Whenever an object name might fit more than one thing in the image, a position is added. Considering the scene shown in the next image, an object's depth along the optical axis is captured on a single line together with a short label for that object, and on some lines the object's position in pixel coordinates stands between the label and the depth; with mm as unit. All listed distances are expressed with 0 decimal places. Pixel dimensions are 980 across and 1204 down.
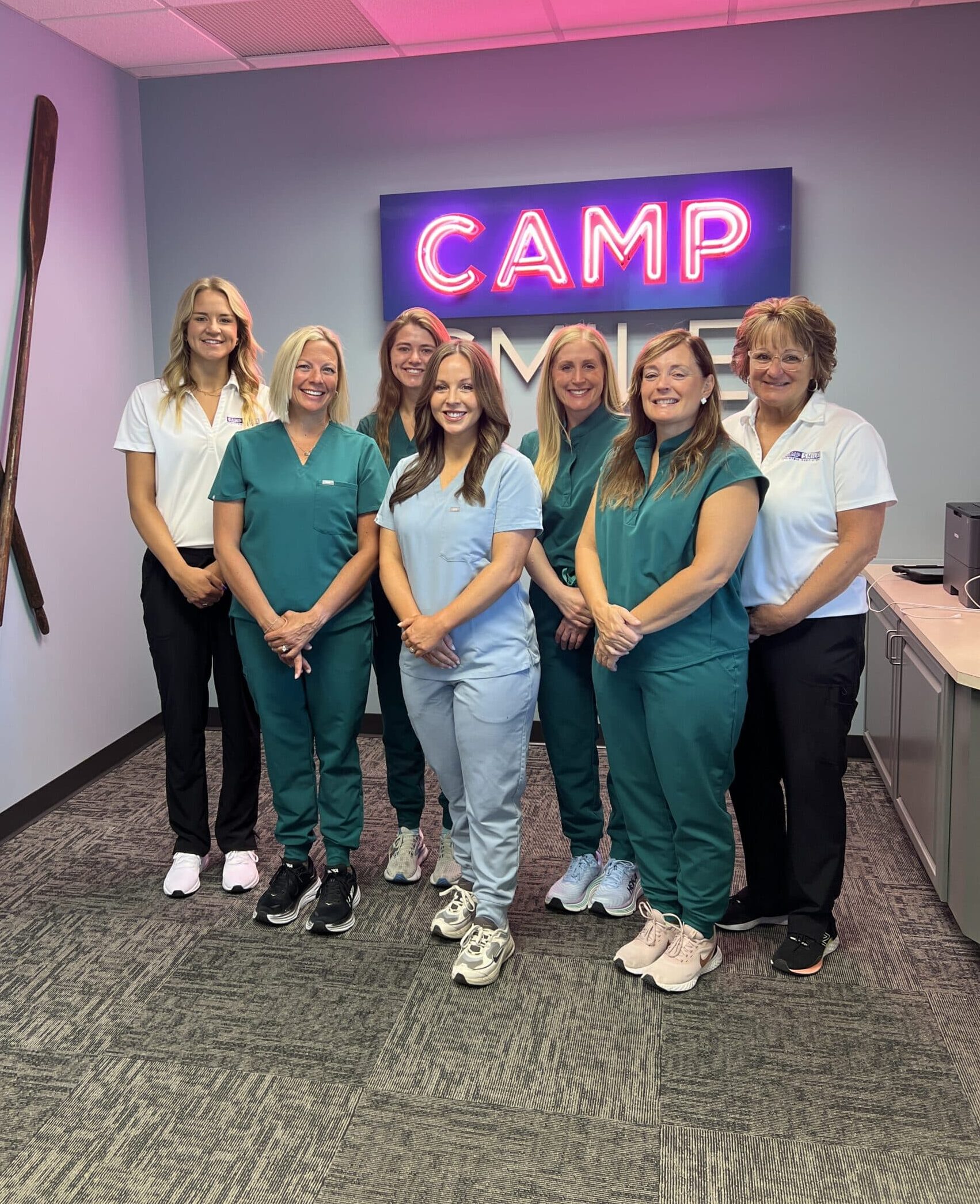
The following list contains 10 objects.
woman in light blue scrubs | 2289
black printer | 3020
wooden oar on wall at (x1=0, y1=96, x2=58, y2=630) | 3215
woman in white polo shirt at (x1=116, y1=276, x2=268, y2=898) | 2688
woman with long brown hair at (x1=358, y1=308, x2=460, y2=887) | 2684
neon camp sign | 3641
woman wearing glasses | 2199
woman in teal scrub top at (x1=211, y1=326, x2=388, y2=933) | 2469
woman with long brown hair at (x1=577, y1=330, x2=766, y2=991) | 2123
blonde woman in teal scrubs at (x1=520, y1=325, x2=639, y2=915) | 2516
